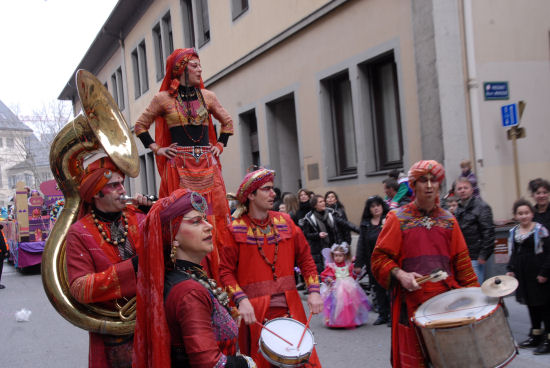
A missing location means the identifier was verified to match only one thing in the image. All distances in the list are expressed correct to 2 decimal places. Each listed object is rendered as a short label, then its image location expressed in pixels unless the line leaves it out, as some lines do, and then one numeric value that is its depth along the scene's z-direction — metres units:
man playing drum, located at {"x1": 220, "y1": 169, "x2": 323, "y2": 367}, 3.75
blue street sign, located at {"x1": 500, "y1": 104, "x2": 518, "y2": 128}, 8.93
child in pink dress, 7.17
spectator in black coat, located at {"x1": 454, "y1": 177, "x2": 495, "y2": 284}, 6.27
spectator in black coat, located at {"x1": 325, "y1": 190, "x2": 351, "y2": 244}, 8.88
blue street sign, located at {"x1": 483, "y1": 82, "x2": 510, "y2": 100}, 9.03
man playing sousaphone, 2.88
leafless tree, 41.41
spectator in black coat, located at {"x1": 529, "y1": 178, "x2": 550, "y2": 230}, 5.78
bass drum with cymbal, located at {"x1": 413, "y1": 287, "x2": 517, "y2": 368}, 3.19
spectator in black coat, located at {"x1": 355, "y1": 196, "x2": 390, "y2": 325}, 7.27
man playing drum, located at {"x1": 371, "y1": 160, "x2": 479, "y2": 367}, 3.69
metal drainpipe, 8.93
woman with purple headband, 2.23
